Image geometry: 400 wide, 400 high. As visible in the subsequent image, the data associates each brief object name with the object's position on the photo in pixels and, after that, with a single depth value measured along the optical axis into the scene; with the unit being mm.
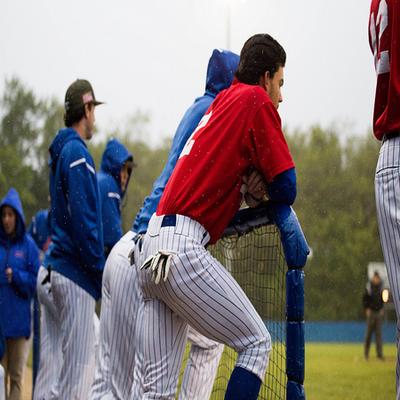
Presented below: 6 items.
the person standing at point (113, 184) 12273
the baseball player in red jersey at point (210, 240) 6797
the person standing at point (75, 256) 10320
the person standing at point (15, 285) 15242
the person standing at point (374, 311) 35375
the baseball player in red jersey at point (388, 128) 6527
